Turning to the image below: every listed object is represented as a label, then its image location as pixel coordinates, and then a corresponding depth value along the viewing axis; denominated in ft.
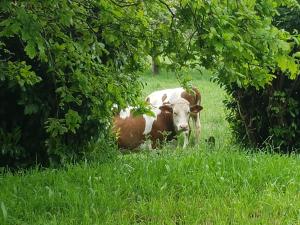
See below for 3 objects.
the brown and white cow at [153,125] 63.31
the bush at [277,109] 50.03
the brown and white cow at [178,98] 66.80
